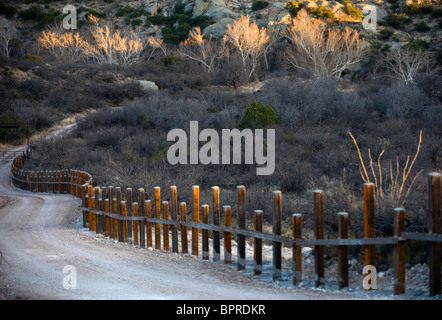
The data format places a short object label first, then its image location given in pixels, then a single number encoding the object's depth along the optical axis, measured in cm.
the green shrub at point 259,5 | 8138
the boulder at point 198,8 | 8512
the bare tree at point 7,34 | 7606
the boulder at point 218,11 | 7881
